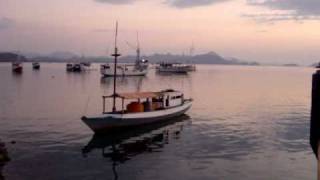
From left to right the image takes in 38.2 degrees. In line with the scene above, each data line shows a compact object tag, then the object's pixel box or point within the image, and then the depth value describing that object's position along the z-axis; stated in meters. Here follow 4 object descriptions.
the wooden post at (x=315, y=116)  5.89
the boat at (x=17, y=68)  189.95
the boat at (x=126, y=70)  162.75
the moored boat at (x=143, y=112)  39.75
